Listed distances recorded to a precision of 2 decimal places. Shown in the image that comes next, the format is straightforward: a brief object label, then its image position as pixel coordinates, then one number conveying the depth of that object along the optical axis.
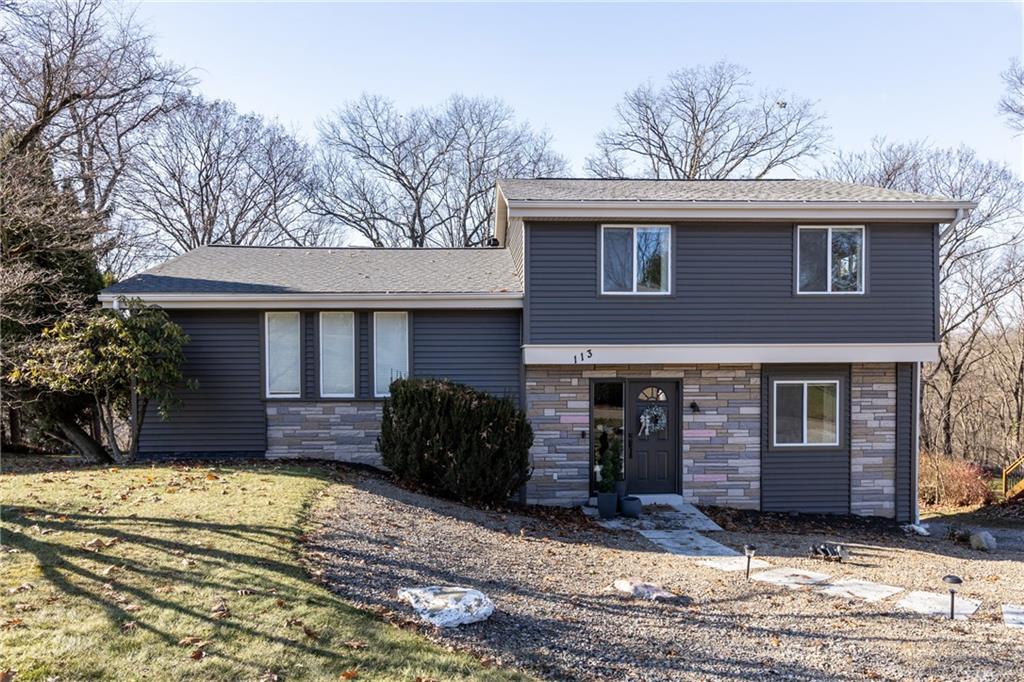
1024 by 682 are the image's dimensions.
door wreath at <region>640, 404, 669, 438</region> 11.58
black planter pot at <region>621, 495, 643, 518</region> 10.62
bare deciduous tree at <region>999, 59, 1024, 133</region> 18.94
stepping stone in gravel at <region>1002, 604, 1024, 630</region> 5.86
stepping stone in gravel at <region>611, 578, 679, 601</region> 6.11
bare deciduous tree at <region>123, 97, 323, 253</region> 25.52
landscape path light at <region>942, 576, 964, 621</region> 6.00
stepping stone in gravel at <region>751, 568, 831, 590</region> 7.01
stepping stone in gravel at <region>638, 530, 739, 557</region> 8.55
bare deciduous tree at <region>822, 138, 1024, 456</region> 23.61
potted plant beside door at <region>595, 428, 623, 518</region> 10.57
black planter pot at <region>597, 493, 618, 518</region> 10.59
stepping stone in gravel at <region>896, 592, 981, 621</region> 6.18
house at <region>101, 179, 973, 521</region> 11.00
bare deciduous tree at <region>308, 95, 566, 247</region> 29.58
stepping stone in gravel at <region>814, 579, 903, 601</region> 6.61
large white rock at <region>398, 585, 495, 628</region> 4.95
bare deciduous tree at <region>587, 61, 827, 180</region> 28.86
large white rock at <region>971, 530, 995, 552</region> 9.98
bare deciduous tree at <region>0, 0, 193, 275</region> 12.31
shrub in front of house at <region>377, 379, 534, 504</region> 9.86
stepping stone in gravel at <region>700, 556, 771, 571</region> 7.65
